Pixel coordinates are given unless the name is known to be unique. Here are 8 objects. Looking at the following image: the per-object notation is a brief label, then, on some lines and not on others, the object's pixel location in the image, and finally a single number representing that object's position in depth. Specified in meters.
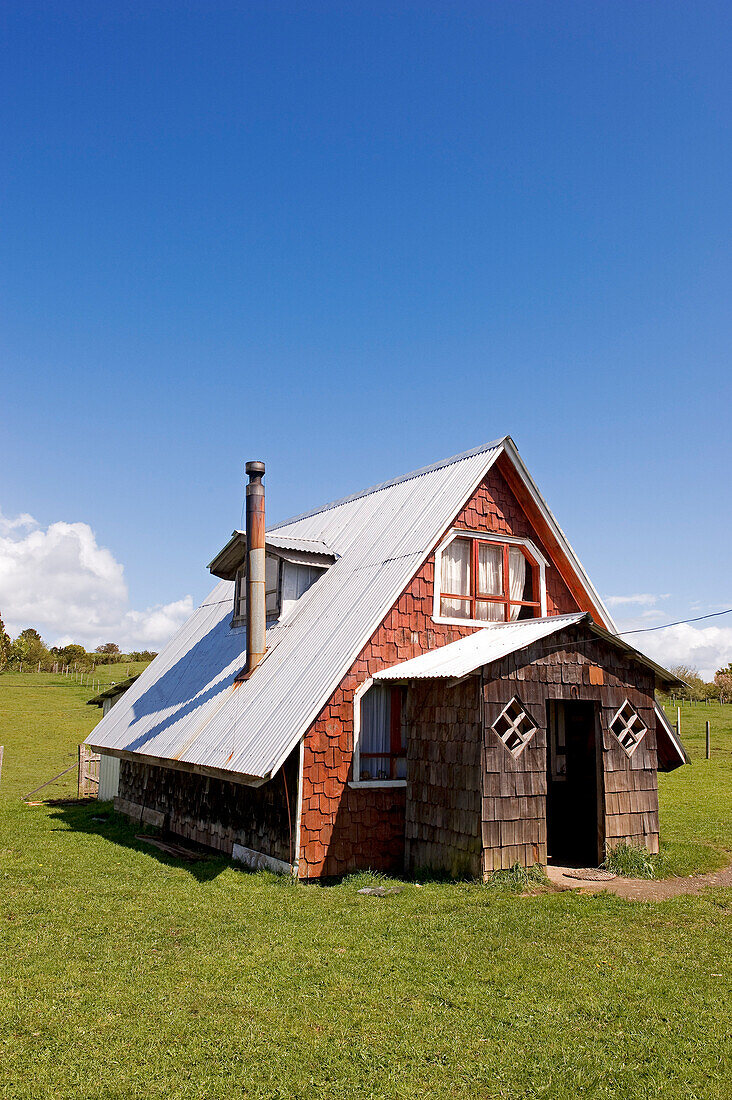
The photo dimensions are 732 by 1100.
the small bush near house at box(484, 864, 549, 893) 13.31
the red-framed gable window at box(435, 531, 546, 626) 17.78
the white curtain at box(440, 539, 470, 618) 17.78
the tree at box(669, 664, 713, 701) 60.09
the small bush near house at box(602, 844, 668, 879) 14.66
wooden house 14.23
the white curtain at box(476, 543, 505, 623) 18.39
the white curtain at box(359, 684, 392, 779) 15.79
